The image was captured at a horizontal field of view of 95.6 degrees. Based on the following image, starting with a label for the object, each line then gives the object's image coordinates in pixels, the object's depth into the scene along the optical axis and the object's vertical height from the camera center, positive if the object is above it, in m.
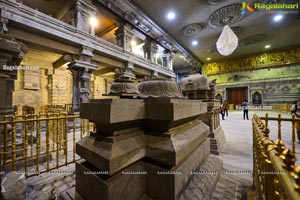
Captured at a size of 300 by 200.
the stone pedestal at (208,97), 3.68 +0.13
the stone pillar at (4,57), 2.31 +0.81
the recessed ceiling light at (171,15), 9.04 +5.87
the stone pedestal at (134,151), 1.15 -0.46
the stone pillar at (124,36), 8.44 +4.18
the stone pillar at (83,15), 6.21 +4.06
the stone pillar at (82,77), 6.40 +1.22
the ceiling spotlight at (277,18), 9.45 +5.93
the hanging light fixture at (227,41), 6.87 +3.15
